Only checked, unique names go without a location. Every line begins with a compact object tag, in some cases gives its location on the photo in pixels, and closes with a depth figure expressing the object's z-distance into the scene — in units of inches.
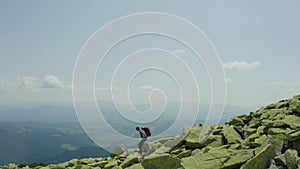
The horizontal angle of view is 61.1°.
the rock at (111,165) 875.2
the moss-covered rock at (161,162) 657.6
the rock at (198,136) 867.4
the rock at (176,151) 853.8
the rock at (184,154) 775.5
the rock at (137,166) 710.8
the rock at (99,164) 938.1
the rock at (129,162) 833.7
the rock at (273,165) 558.6
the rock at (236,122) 1107.0
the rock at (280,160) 574.6
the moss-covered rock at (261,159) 555.8
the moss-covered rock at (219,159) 596.7
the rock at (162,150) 940.6
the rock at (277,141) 636.7
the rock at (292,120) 812.3
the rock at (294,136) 657.6
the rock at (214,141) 825.1
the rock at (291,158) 549.5
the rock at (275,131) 735.9
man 1052.9
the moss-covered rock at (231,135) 806.1
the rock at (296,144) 642.6
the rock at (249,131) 874.7
